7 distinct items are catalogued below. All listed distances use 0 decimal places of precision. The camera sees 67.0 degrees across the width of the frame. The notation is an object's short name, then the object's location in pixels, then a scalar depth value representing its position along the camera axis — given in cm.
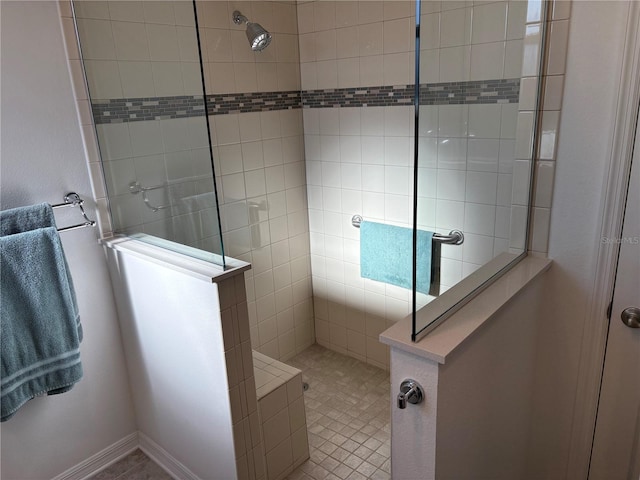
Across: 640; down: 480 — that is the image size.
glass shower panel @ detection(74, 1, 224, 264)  155
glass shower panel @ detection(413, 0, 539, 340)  114
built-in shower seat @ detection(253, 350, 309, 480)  192
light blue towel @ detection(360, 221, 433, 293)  242
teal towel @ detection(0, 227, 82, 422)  158
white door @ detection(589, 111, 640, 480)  146
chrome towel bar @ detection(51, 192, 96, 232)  182
